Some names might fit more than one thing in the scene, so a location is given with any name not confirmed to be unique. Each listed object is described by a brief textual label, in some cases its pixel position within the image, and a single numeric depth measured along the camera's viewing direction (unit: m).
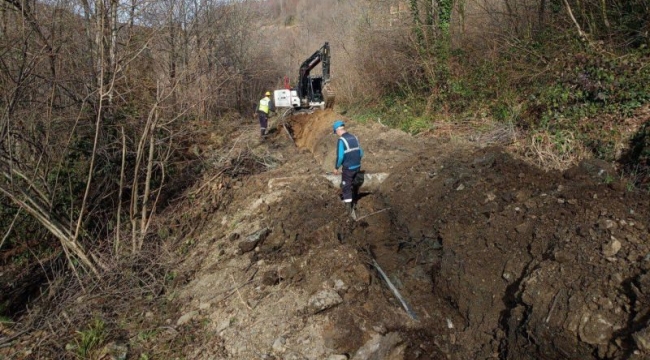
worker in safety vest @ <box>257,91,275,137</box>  14.93
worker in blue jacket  6.92
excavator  18.06
